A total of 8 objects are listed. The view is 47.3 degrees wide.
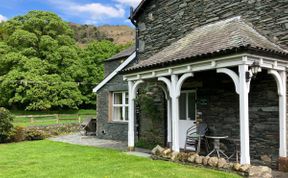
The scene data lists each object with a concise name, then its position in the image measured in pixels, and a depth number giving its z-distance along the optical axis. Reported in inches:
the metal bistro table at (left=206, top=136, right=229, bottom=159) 362.9
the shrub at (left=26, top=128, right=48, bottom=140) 695.7
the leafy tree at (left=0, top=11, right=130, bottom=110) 1270.9
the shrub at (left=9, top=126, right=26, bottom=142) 663.8
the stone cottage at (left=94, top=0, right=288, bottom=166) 318.3
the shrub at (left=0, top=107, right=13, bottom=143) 644.1
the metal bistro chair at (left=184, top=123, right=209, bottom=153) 409.9
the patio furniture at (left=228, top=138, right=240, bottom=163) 376.7
